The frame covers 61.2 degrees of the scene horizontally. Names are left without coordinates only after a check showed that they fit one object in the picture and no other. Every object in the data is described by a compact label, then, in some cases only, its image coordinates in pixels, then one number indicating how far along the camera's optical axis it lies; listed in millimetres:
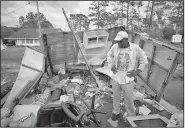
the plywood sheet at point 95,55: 6680
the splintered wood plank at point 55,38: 6363
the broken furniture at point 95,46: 6488
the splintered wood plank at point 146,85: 4562
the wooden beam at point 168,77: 3569
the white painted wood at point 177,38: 22562
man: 2934
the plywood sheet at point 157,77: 4141
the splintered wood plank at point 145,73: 5031
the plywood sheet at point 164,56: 3813
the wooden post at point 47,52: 6311
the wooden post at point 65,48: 6550
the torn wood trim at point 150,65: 4563
